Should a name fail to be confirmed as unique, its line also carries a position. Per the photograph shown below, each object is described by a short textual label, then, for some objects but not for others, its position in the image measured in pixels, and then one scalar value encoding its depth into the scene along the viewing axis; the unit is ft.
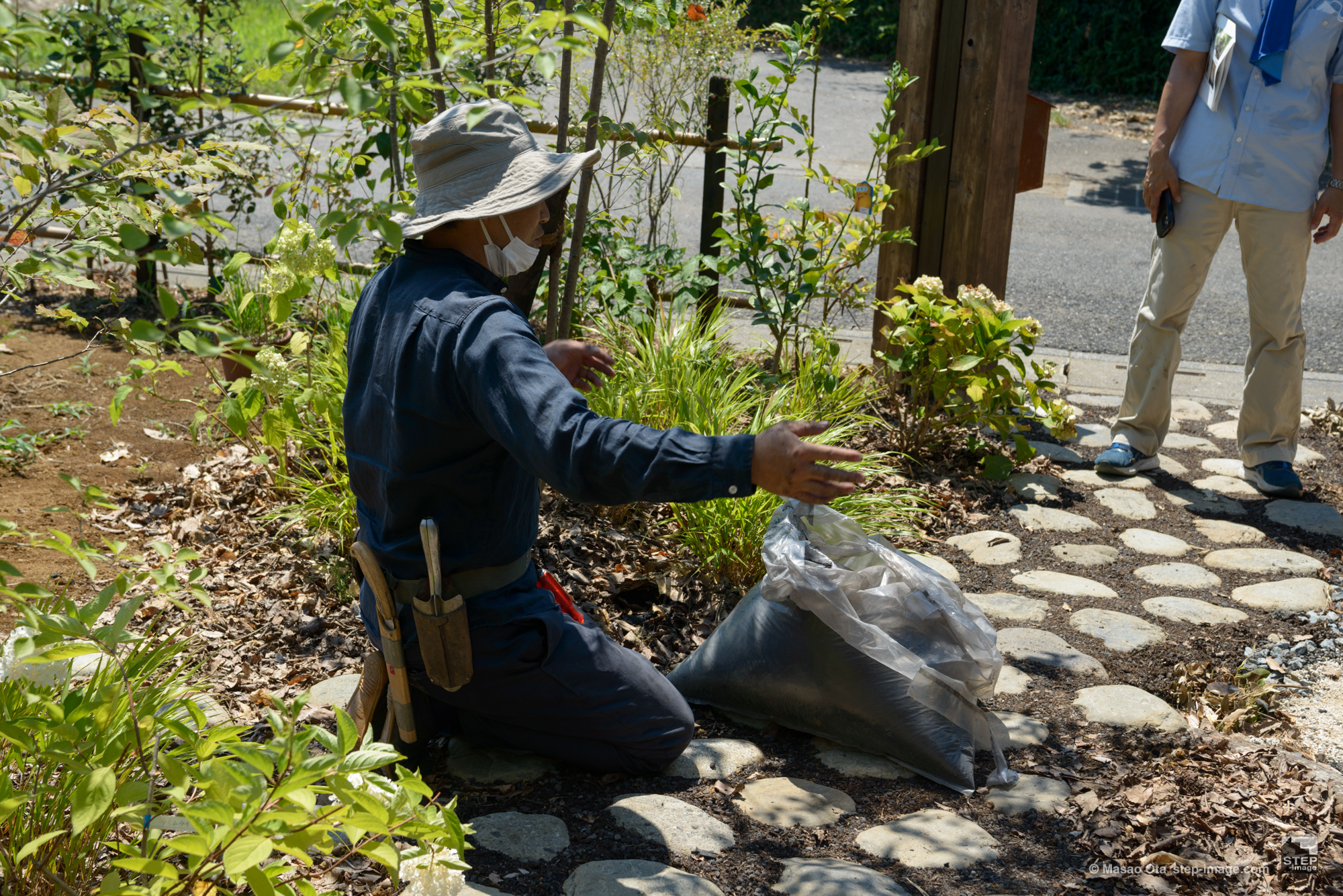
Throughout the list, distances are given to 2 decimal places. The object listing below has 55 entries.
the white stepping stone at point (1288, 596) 10.71
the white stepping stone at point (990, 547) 12.01
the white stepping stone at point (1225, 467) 14.38
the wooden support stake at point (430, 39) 10.25
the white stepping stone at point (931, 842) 6.79
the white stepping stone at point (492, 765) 7.85
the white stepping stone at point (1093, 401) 17.19
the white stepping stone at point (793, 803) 7.35
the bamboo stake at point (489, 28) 10.66
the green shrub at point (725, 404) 10.75
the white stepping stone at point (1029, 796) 7.47
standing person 12.33
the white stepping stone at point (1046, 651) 9.53
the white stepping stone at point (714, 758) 8.05
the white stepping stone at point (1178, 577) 11.35
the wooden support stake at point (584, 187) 10.98
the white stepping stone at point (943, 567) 11.51
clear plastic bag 7.97
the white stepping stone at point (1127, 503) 13.24
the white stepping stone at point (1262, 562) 11.64
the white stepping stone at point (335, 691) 8.75
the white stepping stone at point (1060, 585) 11.16
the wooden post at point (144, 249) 17.56
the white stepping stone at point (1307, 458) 14.85
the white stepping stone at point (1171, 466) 14.48
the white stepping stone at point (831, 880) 6.33
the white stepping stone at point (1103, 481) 14.02
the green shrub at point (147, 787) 4.09
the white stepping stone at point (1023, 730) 8.39
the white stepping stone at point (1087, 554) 11.96
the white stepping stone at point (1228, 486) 13.78
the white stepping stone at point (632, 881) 6.23
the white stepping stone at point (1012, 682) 9.23
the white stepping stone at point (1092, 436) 15.40
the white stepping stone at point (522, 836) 6.73
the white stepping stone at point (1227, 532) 12.47
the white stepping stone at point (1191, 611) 10.44
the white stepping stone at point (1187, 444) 15.33
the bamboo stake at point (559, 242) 11.25
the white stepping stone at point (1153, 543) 12.20
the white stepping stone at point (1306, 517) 12.71
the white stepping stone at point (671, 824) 6.97
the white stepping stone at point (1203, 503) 13.32
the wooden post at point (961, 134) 14.62
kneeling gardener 6.67
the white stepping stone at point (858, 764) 8.08
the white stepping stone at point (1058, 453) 14.85
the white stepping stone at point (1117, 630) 9.96
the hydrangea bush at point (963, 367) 13.35
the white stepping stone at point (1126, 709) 8.54
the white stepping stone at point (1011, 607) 10.64
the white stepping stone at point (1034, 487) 13.57
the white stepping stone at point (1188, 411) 16.70
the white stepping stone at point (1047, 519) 12.78
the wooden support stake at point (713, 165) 17.48
